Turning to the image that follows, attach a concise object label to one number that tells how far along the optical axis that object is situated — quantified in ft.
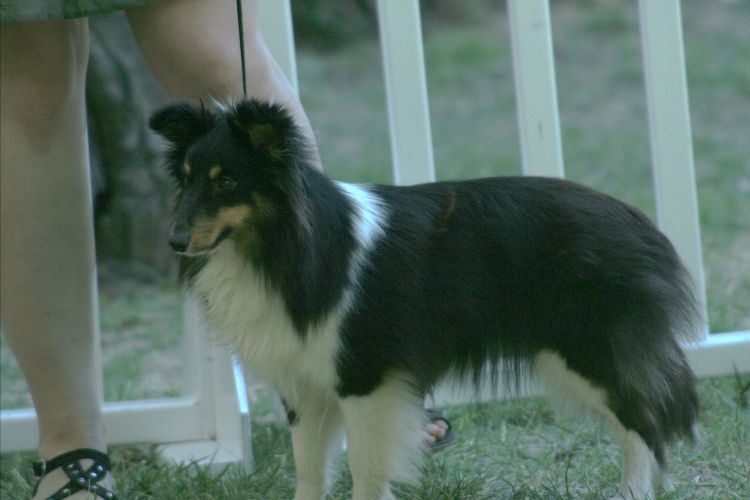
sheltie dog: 16.11
